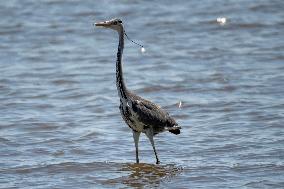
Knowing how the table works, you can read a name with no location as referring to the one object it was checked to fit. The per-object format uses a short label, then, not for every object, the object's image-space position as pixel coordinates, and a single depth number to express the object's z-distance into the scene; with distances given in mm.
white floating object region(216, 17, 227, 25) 36844
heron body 18516
